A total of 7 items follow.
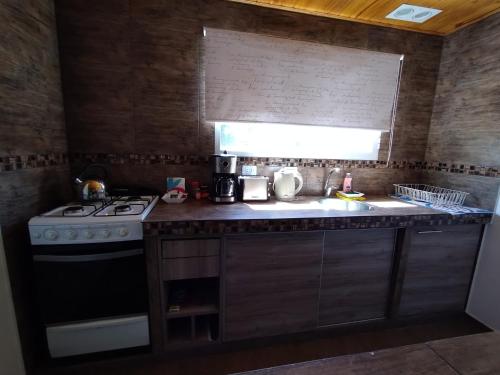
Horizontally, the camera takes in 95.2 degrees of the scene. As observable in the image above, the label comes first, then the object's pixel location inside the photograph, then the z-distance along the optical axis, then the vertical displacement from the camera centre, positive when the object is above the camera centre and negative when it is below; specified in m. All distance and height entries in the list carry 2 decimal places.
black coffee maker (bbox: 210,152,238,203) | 1.60 -0.23
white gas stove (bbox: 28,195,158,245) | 1.10 -0.41
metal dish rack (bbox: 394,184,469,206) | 1.82 -0.37
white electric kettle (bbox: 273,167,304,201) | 1.79 -0.29
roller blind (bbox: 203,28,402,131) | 1.66 +0.50
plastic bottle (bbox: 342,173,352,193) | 2.02 -0.31
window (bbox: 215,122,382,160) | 1.83 +0.05
